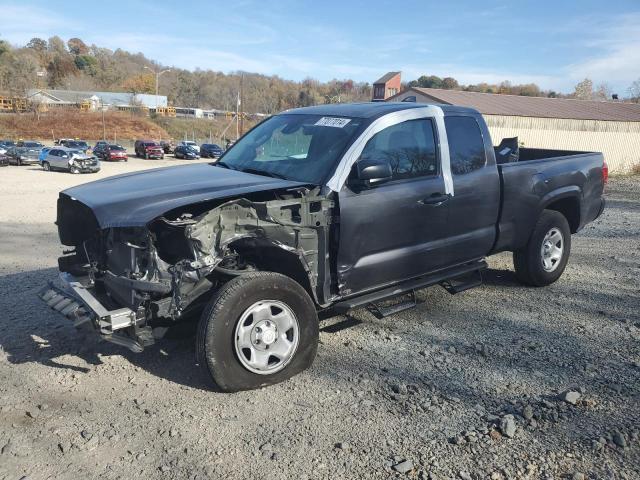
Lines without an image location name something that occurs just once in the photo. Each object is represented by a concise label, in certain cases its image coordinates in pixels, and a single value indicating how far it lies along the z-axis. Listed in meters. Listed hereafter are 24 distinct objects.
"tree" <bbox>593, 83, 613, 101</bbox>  98.17
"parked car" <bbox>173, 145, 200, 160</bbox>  44.53
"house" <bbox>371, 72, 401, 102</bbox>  57.88
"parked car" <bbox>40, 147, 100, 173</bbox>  29.64
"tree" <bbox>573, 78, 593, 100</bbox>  104.00
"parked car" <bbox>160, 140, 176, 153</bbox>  50.03
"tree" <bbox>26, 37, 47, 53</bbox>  148.32
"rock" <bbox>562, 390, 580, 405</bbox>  3.45
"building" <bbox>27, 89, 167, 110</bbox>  93.40
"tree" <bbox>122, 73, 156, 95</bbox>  135.00
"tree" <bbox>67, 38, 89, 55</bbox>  162.62
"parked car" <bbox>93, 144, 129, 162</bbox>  40.06
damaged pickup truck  3.40
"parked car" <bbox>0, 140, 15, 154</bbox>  34.50
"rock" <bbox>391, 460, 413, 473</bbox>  2.77
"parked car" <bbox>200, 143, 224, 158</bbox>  46.63
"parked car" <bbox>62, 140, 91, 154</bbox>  41.73
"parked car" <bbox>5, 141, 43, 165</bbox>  34.75
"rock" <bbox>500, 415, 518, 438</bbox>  3.09
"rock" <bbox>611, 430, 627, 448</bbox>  3.00
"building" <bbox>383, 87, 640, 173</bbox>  31.56
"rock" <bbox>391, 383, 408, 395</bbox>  3.59
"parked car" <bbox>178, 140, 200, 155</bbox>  45.34
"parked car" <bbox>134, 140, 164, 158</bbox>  43.94
